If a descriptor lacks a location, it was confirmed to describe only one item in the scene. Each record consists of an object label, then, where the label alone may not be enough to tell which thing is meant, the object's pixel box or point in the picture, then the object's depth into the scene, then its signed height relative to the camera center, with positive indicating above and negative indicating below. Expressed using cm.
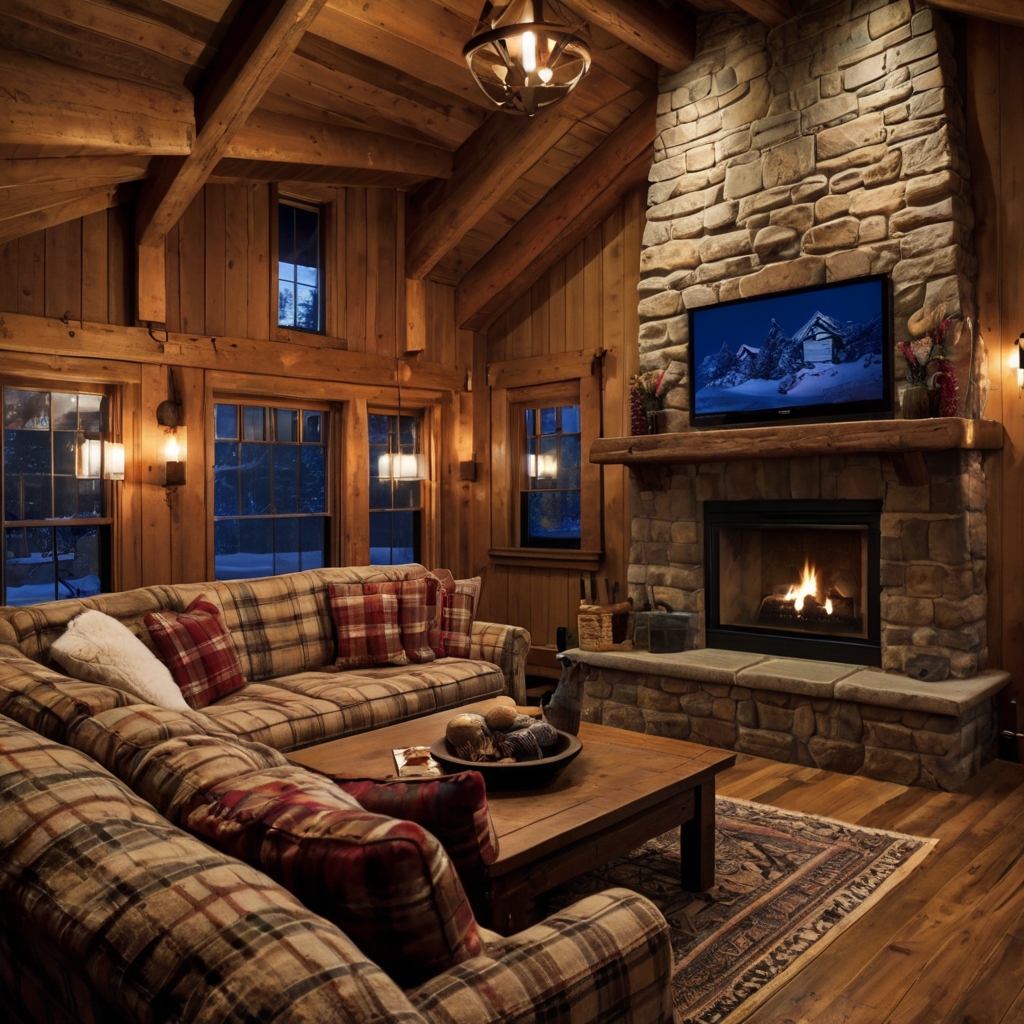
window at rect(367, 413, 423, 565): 625 +8
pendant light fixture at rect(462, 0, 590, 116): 290 +149
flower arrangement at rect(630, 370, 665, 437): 524 +60
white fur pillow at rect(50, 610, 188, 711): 304 -53
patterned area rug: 241 -126
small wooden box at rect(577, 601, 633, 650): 532 -72
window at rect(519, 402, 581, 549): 638 +19
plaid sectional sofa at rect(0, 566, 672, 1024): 104 -51
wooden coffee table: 224 -83
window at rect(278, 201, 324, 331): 577 +153
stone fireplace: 418 +26
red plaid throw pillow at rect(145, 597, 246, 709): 359 -59
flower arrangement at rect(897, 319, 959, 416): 407 +60
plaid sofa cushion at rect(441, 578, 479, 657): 456 -60
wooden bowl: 253 -74
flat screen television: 442 +76
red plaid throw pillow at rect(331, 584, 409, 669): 430 -60
